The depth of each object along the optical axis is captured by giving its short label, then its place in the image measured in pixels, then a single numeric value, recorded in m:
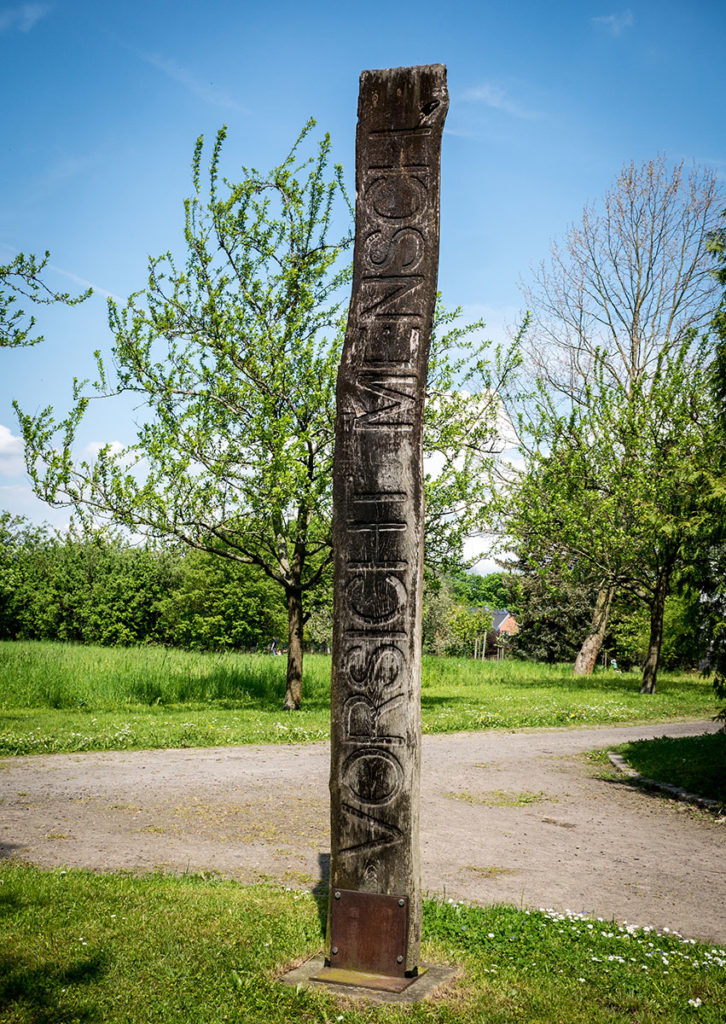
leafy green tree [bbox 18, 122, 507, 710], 15.87
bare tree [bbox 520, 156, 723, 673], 30.06
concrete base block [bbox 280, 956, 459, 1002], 4.30
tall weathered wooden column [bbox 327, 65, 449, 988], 4.61
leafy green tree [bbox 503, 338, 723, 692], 25.67
